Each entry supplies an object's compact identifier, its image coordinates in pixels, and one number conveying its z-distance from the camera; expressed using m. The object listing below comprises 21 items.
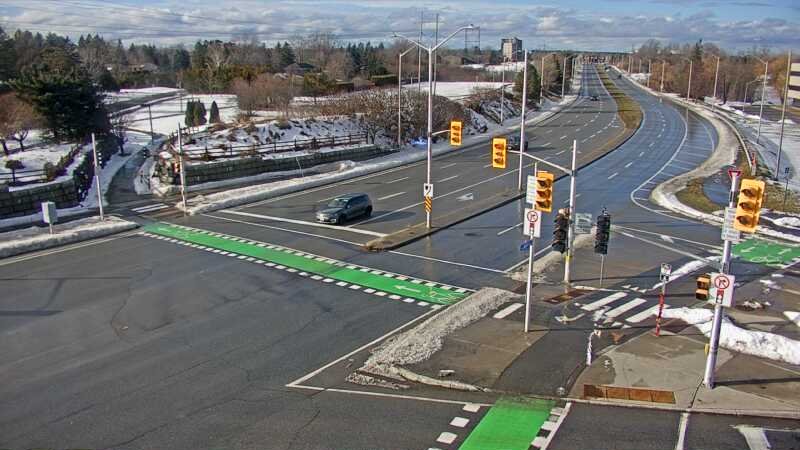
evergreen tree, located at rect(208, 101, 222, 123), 67.96
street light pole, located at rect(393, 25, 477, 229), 29.31
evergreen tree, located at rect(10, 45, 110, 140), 47.62
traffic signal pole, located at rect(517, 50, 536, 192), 32.43
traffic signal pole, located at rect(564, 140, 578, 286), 22.23
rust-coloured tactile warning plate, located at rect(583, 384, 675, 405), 14.38
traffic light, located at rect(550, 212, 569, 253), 20.30
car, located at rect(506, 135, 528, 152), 57.62
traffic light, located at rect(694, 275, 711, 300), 15.13
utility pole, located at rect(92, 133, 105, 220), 33.25
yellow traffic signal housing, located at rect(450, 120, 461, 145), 31.86
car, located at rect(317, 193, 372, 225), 32.94
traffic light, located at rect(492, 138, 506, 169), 27.95
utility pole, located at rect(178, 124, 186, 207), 36.38
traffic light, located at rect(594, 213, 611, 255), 21.67
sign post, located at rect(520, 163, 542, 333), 18.33
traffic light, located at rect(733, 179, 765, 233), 12.95
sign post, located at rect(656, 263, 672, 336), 18.22
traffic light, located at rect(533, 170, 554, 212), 18.95
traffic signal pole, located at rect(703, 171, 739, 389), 14.29
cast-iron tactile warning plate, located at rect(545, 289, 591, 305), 21.39
